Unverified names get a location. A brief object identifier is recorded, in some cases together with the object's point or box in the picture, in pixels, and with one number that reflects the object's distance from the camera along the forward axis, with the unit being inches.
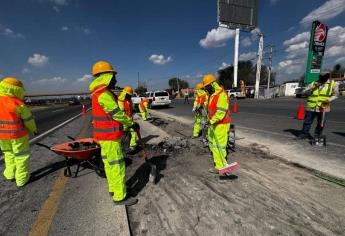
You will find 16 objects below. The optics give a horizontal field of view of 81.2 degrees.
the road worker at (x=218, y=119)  143.6
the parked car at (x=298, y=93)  1319.5
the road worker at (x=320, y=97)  210.4
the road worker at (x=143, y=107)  431.0
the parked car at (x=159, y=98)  882.1
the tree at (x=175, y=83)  4249.5
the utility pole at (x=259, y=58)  1417.8
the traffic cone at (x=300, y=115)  412.3
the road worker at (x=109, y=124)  109.9
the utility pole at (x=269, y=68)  1536.7
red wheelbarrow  140.5
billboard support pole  1629.3
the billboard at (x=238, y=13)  1469.0
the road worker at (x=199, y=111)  282.9
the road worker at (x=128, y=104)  223.9
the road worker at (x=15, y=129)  137.3
